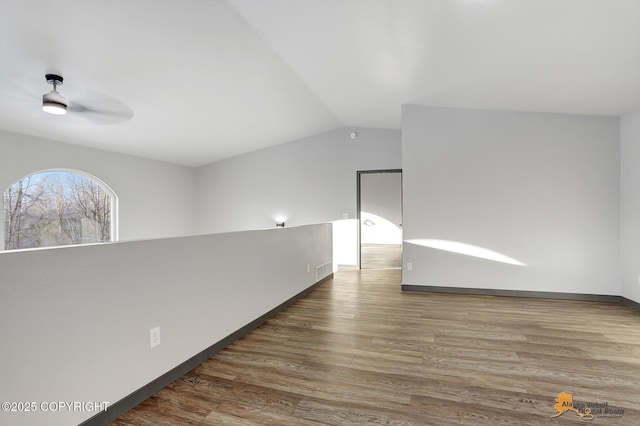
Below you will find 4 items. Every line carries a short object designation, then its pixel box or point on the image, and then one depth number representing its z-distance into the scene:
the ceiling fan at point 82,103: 2.98
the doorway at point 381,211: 10.73
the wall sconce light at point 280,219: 6.94
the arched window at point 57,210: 4.41
